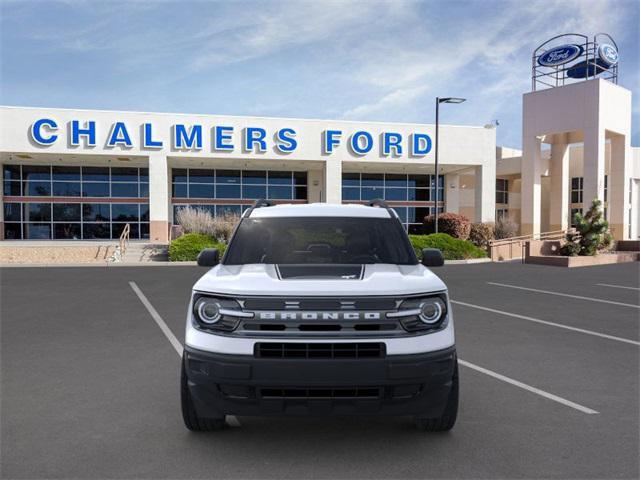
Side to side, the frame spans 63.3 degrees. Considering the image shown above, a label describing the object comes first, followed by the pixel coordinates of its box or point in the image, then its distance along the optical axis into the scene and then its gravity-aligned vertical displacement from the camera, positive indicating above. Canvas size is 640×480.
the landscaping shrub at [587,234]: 23.39 -0.51
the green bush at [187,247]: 22.77 -1.09
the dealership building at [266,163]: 29.84 +3.85
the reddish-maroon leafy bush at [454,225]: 27.81 -0.13
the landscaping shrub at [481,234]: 27.55 -0.61
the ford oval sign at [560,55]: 31.88 +10.53
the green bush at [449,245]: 23.36 -1.01
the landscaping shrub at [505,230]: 29.98 -0.42
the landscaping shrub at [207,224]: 25.25 -0.08
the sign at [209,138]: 29.03 +5.00
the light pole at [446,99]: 24.23 +5.80
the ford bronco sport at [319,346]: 3.38 -0.83
